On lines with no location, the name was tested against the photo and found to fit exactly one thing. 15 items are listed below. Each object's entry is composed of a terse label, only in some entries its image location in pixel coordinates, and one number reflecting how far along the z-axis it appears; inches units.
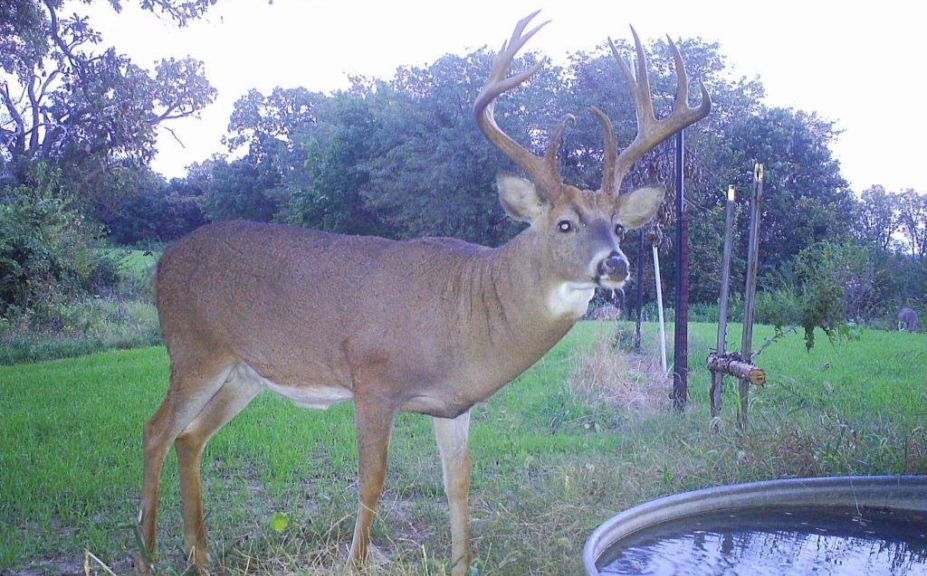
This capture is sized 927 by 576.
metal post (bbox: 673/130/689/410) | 298.8
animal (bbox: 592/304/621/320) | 587.8
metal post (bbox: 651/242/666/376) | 390.3
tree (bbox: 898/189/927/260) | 809.5
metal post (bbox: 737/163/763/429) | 245.4
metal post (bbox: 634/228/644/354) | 462.6
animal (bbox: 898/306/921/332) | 663.1
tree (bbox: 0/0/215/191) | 697.4
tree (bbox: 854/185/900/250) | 885.2
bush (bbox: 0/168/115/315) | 523.2
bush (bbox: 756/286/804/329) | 469.4
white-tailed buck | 164.9
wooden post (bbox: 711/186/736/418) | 260.8
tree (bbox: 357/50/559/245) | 868.6
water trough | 125.1
